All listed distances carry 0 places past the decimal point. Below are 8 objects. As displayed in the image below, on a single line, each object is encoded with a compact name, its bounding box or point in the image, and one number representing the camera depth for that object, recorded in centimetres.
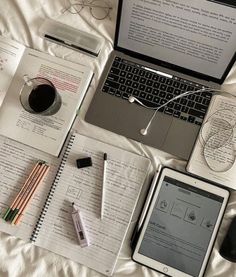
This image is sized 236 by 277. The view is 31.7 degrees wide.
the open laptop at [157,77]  79
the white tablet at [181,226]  79
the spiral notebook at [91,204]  81
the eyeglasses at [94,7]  91
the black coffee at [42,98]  83
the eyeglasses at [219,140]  82
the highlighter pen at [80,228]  80
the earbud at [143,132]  84
